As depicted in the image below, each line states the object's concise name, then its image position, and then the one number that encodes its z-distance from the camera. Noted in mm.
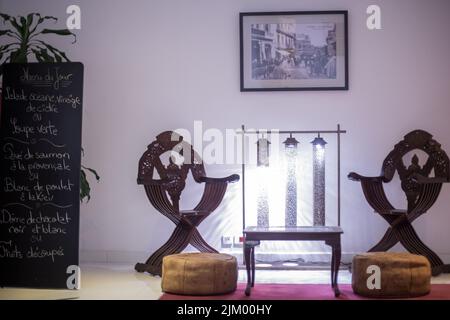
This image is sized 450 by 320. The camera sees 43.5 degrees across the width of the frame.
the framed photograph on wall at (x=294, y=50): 5578
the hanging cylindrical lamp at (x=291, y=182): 5145
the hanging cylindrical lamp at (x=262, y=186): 5055
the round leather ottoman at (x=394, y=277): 4043
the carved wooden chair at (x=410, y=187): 4926
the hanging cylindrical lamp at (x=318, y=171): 5152
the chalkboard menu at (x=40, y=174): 4109
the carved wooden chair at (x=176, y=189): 4957
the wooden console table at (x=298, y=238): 4191
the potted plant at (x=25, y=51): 4523
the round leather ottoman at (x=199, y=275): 4098
